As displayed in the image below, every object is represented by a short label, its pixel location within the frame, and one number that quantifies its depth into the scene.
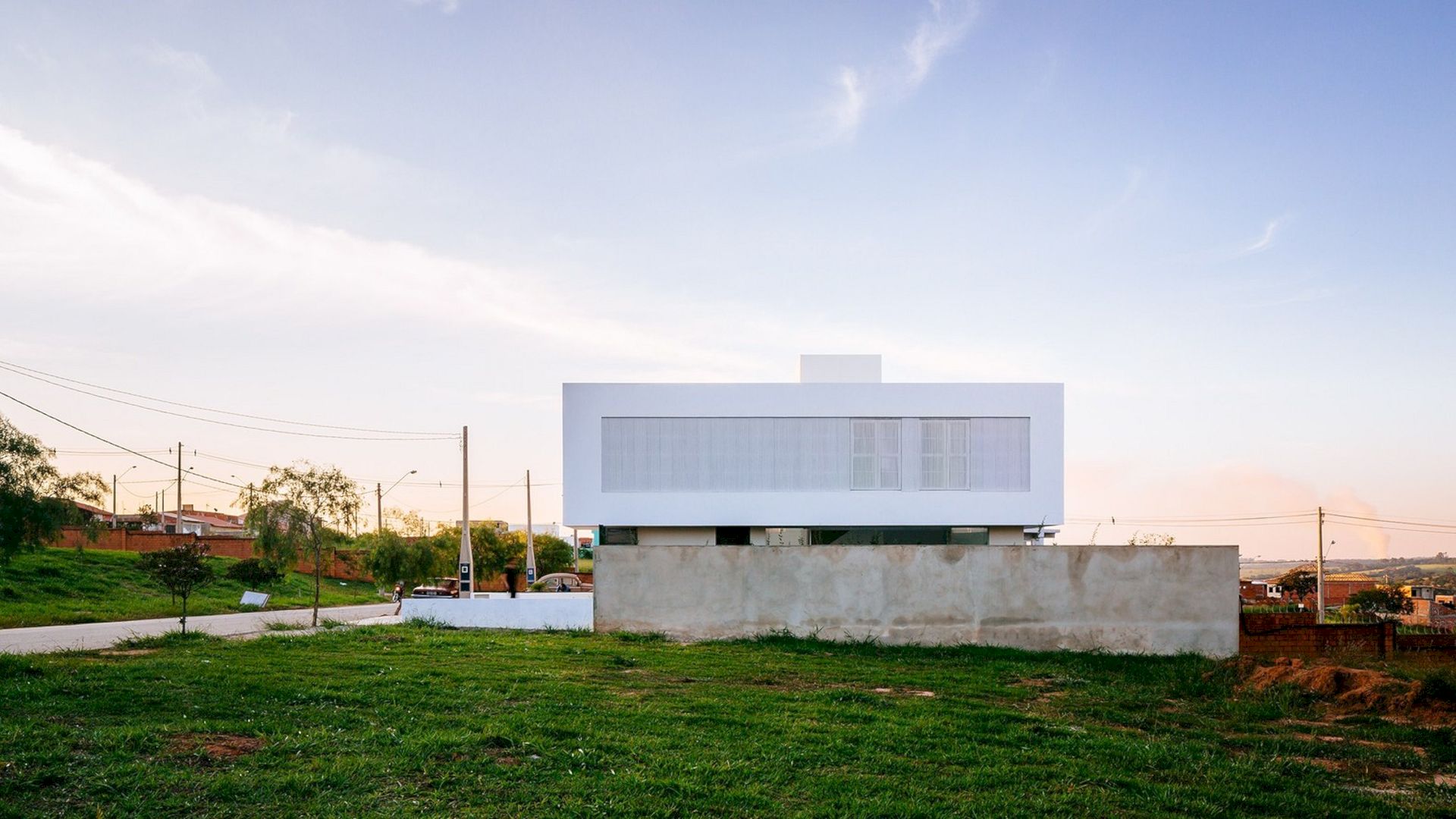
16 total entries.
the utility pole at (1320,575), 40.92
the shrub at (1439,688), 12.30
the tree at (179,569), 20.77
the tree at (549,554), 46.97
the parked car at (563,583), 37.64
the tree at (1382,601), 47.62
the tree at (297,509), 25.75
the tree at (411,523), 48.50
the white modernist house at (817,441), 35.88
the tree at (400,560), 37.62
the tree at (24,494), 14.54
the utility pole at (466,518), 32.69
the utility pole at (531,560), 39.09
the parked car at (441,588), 35.69
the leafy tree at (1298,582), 57.26
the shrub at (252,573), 40.09
